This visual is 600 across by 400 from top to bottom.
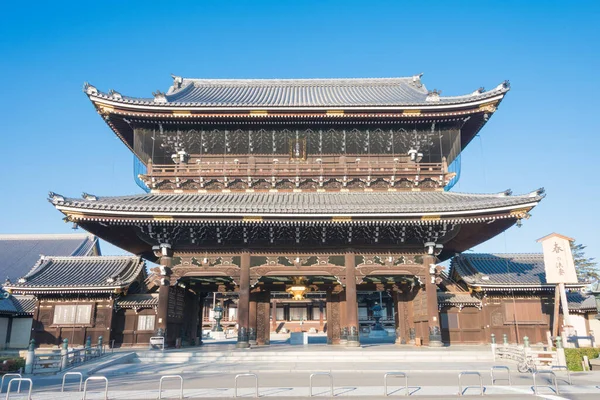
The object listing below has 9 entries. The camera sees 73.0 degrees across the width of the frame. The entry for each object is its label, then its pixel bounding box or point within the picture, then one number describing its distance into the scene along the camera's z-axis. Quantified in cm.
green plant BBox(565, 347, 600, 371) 1662
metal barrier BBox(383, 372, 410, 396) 1127
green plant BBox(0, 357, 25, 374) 1683
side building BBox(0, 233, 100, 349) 3206
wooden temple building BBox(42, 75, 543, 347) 1984
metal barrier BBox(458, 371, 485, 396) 1132
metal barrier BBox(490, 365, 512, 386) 1326
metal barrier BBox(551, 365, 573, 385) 1659
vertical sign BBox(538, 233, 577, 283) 2011
